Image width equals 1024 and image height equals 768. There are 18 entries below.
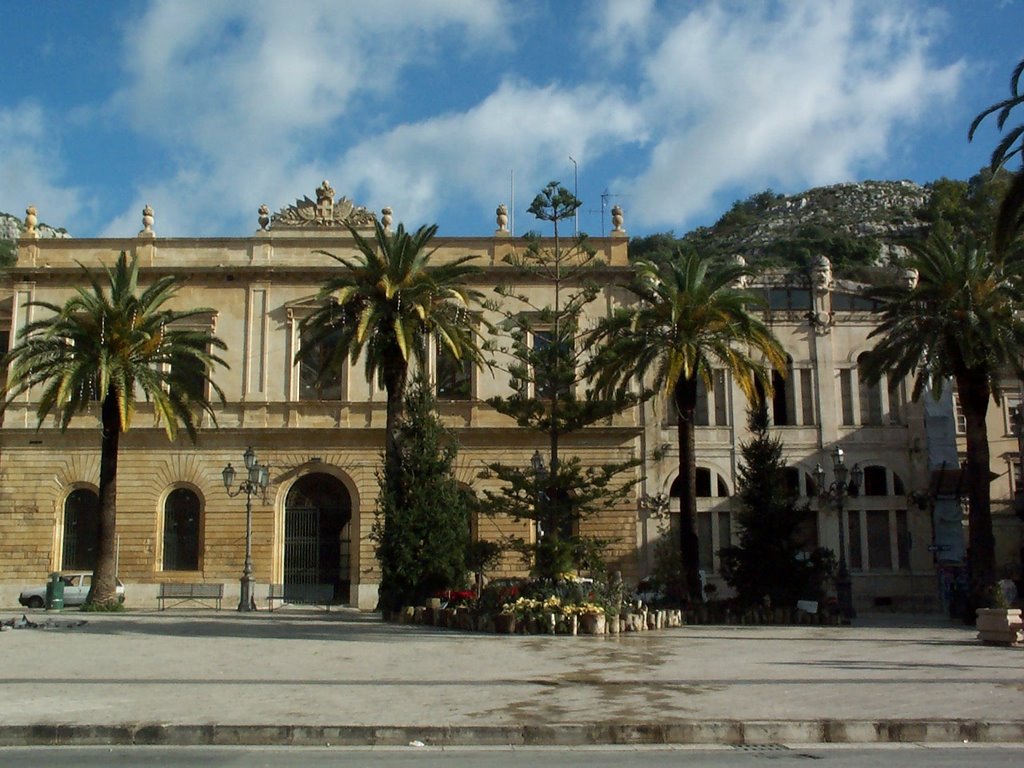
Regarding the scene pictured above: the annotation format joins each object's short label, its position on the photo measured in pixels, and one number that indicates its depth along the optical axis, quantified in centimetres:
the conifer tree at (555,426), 2673
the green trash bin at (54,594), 3584
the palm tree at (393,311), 2919
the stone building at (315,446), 3944
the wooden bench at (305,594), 3894
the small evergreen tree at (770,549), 3042
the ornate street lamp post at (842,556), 3045
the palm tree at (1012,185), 2120
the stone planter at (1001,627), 2055
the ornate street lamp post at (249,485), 3272
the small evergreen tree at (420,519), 2811
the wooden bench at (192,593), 3806
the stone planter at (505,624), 2389
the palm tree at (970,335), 2878
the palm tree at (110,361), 3123
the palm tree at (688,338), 3030
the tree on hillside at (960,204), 8400
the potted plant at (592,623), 2353
